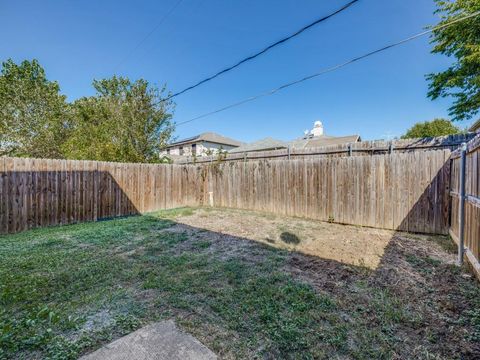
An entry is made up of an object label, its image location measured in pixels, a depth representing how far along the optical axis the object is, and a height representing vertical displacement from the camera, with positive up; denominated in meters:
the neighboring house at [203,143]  23.31 +3.58
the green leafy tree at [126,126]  9.78 +2.32
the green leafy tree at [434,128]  21.96 +5.13
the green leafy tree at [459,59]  6.44 +3.75
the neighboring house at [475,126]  8.07 +2.01
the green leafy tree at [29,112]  11.13 +3.36
